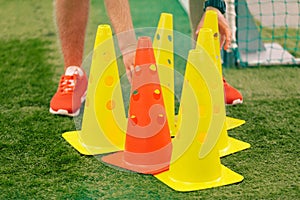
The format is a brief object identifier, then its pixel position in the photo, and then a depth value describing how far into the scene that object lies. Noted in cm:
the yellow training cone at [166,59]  335
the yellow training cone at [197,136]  288
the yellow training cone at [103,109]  325
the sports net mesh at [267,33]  470
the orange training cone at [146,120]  302
